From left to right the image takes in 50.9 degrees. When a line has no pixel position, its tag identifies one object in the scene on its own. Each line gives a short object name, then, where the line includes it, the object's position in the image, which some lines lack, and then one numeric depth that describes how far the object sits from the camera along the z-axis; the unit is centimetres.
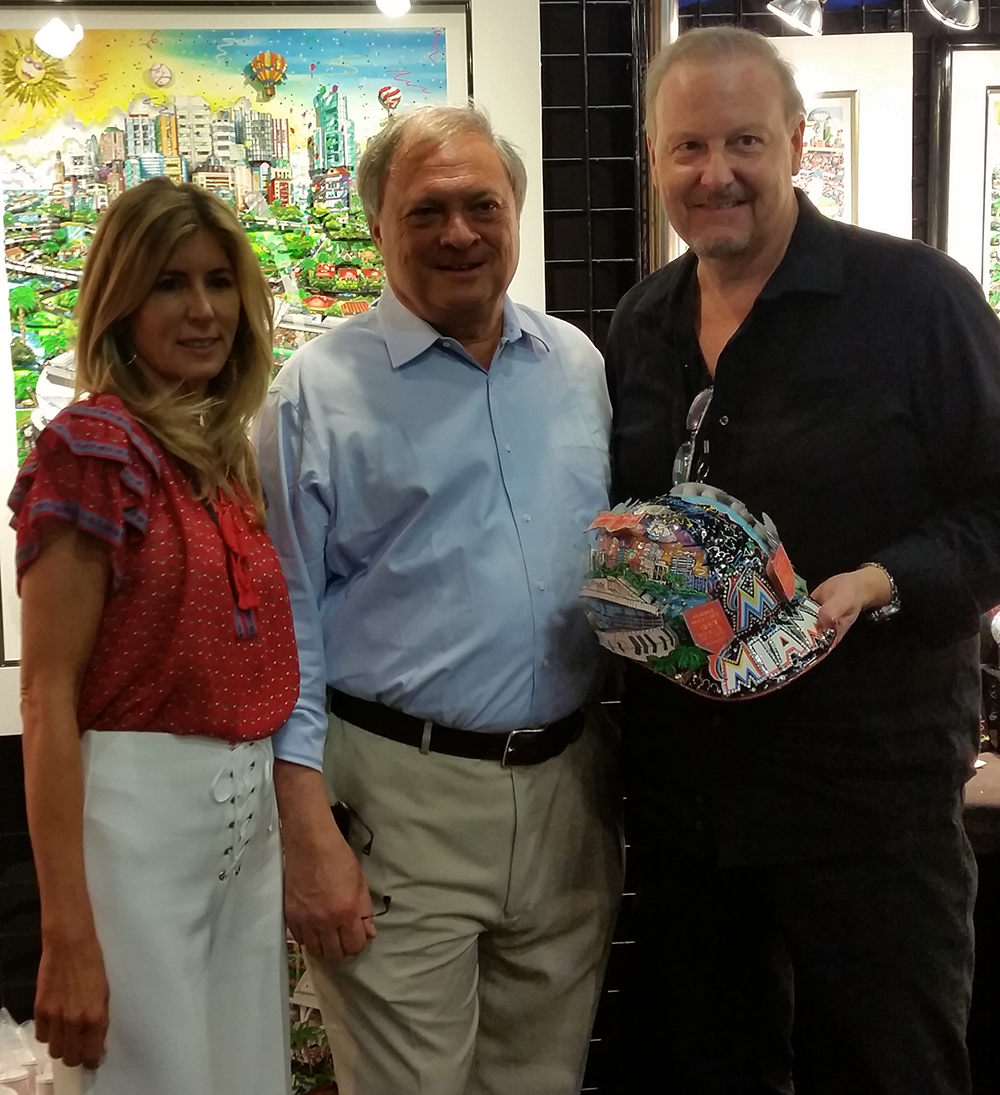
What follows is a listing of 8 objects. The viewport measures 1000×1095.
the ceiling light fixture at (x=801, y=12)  202
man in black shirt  144
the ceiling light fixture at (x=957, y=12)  205
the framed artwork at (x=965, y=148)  222
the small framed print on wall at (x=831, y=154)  219
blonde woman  119
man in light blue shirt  151
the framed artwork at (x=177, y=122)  192
